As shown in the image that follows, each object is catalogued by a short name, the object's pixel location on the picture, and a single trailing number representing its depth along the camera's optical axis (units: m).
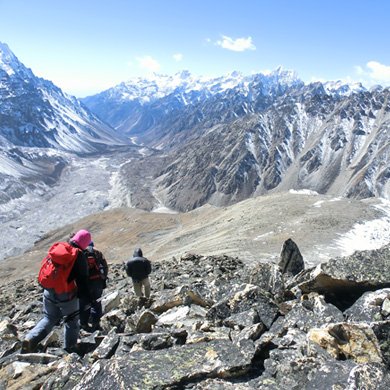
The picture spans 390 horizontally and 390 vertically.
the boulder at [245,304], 10.38
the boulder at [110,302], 14.80
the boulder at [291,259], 18.70
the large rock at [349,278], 10.56
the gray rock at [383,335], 7.45
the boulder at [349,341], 7.51
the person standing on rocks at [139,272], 16.80
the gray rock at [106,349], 9.26
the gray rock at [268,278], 12.49
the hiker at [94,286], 12.66
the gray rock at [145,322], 10.73
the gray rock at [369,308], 9.13
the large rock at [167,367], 7.07
